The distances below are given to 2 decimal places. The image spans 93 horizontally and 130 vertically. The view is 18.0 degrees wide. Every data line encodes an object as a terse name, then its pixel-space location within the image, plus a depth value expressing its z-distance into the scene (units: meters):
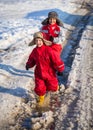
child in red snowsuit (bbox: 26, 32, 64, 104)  5.81
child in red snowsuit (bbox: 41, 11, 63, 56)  6.87
